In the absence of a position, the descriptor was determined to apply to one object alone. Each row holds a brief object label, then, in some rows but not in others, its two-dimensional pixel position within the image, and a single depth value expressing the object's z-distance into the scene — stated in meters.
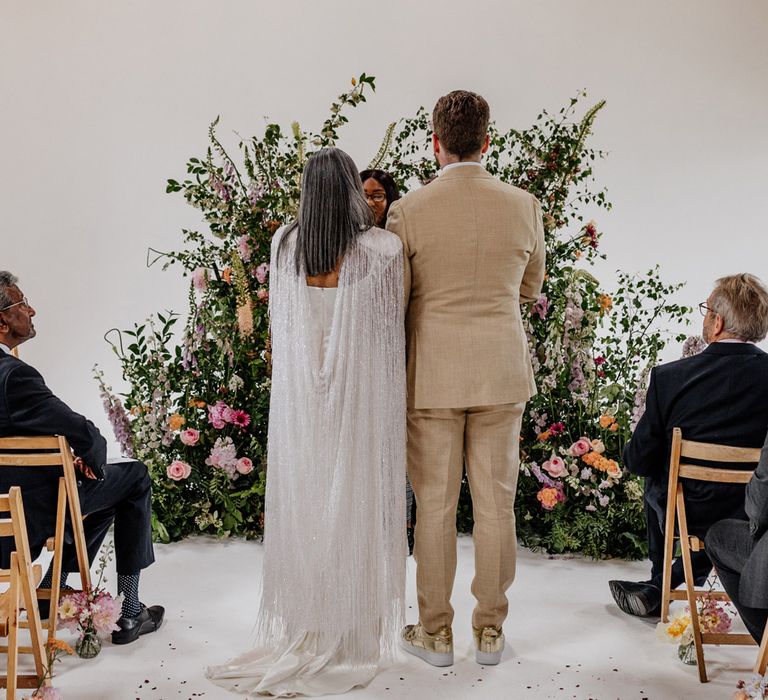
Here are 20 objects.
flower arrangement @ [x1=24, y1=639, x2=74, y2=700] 2.54
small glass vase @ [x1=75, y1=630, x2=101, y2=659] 3.13
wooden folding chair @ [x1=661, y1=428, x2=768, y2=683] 2.84
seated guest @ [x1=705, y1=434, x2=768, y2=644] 2.36
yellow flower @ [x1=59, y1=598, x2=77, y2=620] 3.10
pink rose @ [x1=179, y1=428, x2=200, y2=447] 4.34
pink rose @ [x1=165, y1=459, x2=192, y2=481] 4.29
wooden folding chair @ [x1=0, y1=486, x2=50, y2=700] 2.52
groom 2.87
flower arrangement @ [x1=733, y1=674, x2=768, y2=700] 2.24
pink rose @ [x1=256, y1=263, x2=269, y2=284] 4.19
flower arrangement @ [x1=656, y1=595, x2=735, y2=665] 3.03
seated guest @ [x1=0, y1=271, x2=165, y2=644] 3.00
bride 2.86
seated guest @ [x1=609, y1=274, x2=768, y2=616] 3.06
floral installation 4.23
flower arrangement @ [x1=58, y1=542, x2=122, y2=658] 3.12
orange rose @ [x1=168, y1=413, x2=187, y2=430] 4.36
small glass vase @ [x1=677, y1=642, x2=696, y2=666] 3.05
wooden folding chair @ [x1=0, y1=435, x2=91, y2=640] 2.96
